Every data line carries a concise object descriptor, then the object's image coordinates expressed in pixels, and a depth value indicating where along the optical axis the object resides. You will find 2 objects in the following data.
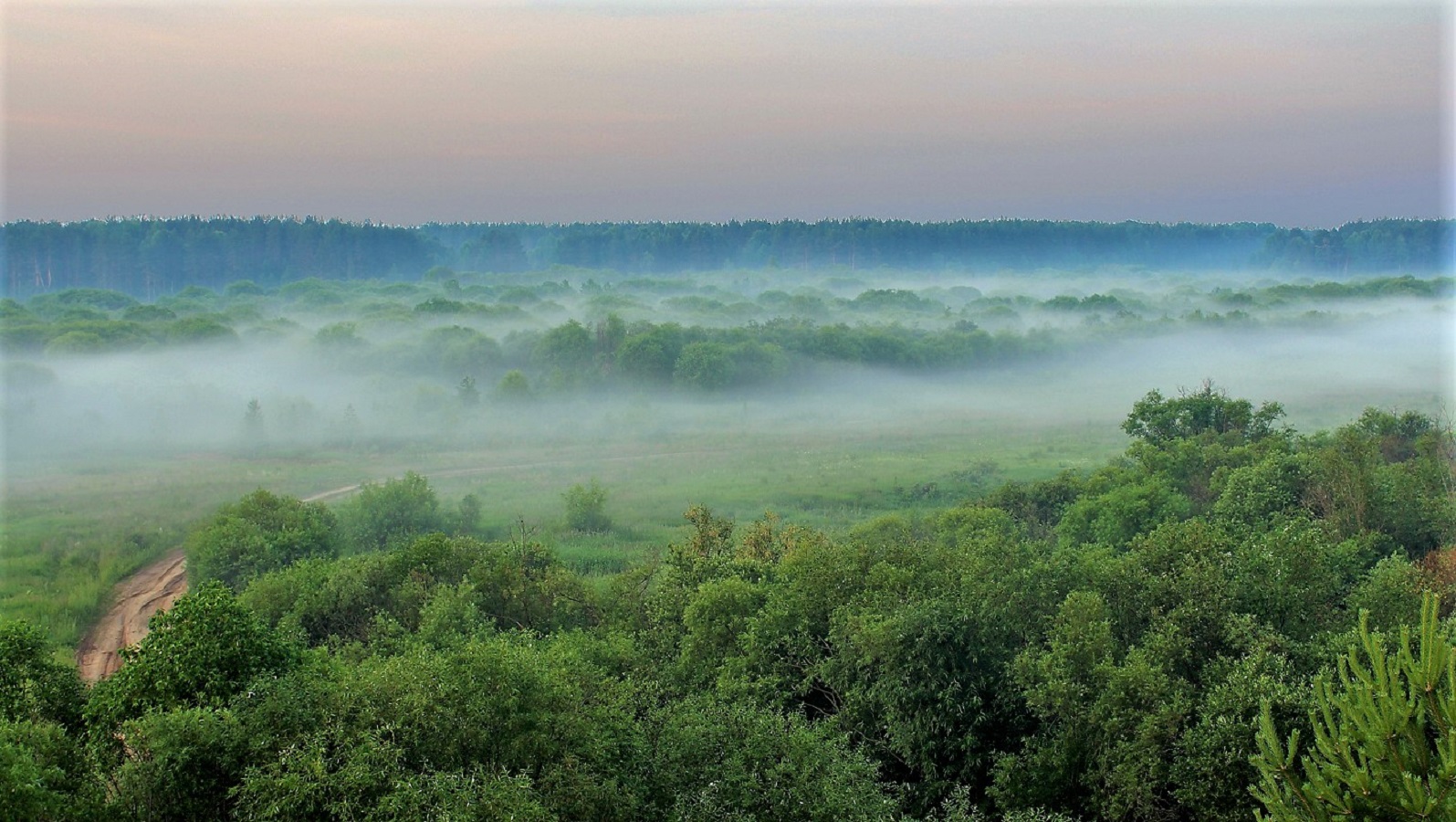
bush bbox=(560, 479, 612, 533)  80.12
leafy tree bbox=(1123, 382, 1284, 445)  70.62
